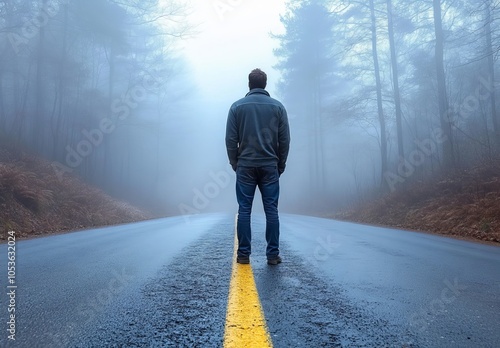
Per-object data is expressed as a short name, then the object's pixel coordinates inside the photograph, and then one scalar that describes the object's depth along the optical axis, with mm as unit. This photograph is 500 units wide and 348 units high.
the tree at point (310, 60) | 26688
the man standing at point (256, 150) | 3859
